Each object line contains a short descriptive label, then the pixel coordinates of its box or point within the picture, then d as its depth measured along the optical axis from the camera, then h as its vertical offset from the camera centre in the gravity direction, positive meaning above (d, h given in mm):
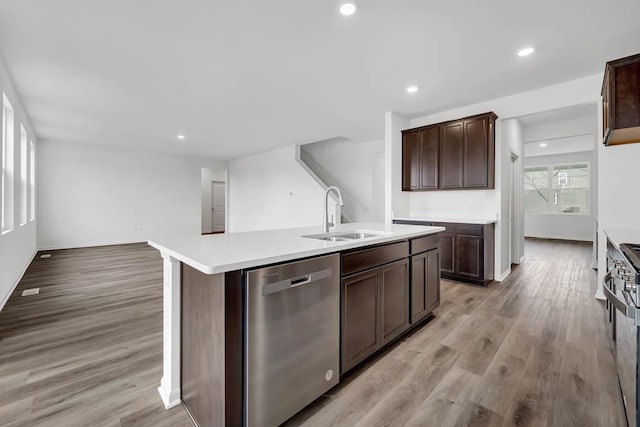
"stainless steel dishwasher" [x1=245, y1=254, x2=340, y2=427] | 1261 -622
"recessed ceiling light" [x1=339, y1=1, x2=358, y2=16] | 2016 +1476
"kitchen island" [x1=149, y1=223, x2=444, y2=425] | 1211 -494
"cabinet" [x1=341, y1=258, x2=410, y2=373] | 1758 -681
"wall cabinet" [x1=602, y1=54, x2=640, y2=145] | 2309 +973
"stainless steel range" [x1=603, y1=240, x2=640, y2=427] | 1127 -418
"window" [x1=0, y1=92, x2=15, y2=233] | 3424 +559
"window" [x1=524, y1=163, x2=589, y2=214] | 7914 +659
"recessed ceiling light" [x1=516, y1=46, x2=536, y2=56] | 2625 +1512
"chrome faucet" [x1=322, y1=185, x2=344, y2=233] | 2253 -25
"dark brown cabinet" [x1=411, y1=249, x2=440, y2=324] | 2400 -656
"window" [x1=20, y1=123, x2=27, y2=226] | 4523 +569
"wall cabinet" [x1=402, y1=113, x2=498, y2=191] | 3887 +838
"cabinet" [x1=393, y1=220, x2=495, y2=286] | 3697 -555
